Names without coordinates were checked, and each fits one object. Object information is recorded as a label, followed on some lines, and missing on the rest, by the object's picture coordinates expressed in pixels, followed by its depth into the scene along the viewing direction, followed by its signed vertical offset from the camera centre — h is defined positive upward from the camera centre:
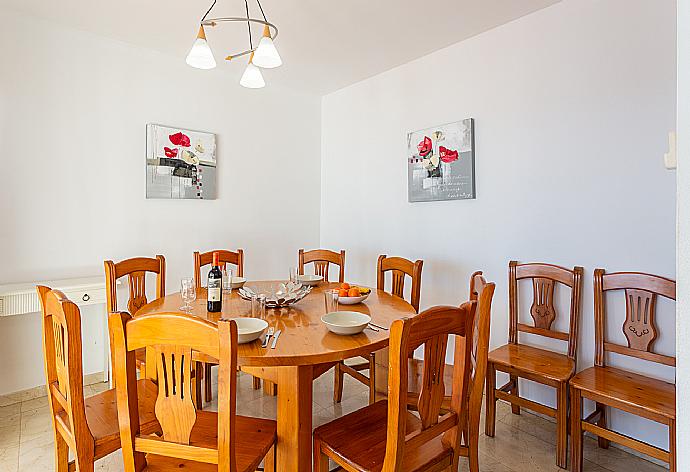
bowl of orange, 2.20 -0.34
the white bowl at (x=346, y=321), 1.66 -0.38
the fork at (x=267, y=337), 1.54 -0.41
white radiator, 2.50 -0.38
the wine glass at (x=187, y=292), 2.08 -0.30
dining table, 1.45 -0.43
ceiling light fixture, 2.00 +0.86
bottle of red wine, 1.94 -0.26
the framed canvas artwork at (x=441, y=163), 3.04 +0.52
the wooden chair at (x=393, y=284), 2.67 -0.36
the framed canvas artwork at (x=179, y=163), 3.32 +0.57
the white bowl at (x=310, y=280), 2.78 -0.32
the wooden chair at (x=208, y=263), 2.83 -0.24
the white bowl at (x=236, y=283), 2.61 -0.32
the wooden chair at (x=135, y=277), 2.41 -0.27
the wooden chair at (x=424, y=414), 1.24 -0.63
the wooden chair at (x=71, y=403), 1.42 -0.64
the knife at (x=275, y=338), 1.53 -0.41
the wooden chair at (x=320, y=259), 3.29 -0.22
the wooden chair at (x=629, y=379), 1.89 -0.76
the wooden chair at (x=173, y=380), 1.17 -0.43
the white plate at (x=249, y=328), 1.53 -0.38
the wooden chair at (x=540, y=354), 2.18 -0.73
